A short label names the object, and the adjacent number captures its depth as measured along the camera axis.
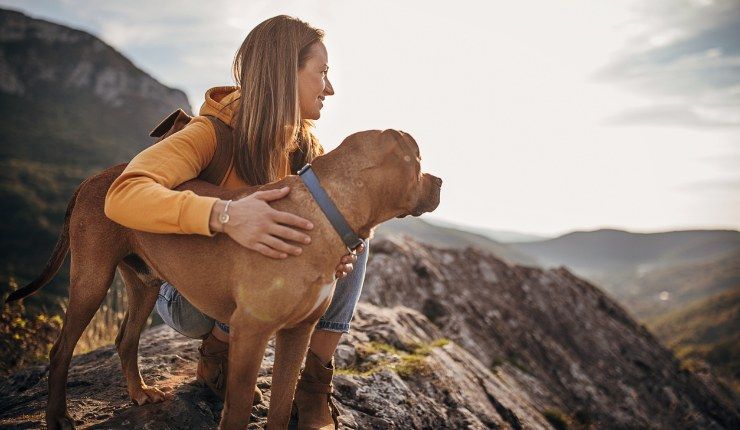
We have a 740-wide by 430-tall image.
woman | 1.98
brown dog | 1.98
